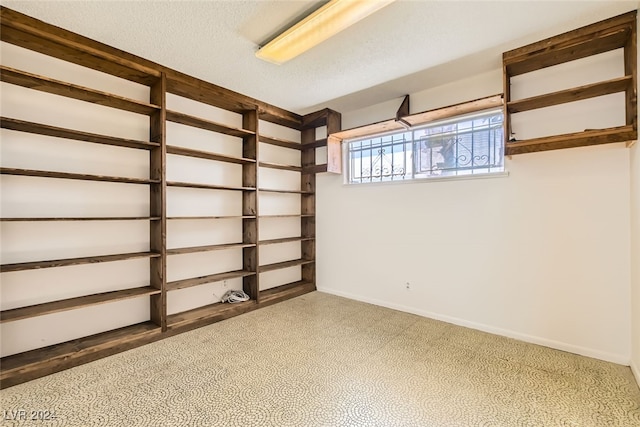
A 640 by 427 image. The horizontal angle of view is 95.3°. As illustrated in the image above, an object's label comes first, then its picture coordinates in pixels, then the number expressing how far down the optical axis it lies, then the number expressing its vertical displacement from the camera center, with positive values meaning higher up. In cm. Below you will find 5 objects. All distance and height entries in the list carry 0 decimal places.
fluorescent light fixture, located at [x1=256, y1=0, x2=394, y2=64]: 180 +126
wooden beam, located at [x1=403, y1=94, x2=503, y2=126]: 266 +99
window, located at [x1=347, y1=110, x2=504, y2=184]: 291 +68
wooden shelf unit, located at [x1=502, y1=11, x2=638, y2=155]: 204 +105
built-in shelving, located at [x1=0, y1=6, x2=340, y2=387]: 207 +28
